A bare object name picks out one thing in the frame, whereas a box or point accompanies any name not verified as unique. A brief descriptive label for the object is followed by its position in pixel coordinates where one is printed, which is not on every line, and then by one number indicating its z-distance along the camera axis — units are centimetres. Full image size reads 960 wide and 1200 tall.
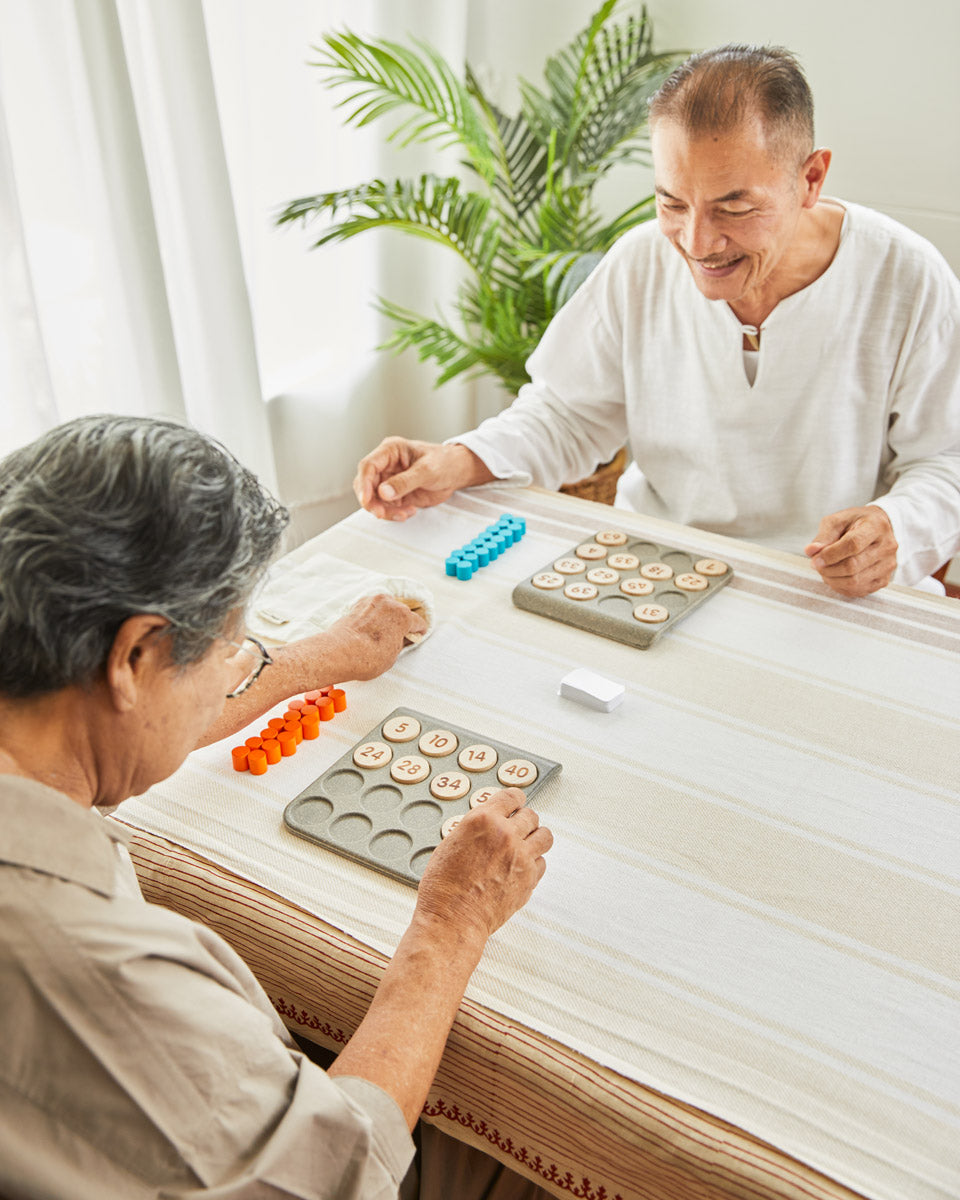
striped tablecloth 89
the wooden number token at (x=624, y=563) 164
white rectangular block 134
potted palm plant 273
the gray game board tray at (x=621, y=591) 150
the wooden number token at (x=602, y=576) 160
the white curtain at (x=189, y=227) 226
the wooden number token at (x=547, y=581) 158
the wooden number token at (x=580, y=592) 155
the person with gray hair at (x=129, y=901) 72
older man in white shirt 163
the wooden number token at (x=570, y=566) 163
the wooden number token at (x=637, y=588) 158
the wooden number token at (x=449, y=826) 114
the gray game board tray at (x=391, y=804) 112
